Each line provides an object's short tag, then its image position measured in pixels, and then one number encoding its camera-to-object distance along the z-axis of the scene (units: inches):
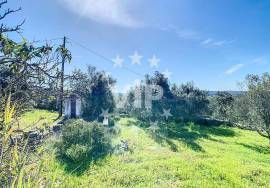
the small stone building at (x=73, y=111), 404.5
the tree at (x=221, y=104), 495.5
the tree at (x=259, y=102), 316.5
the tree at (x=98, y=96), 425.6
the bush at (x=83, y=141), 202.1
